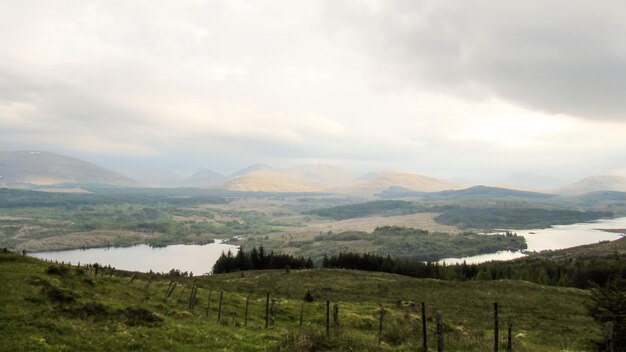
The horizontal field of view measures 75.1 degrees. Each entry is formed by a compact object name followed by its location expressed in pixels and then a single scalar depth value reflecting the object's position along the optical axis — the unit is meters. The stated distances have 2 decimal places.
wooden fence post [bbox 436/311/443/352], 23.67
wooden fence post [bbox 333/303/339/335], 28.17
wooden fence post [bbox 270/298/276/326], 40.69
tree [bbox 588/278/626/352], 31.00
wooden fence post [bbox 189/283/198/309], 43.63
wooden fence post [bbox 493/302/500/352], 25.74
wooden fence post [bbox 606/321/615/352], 23.64
